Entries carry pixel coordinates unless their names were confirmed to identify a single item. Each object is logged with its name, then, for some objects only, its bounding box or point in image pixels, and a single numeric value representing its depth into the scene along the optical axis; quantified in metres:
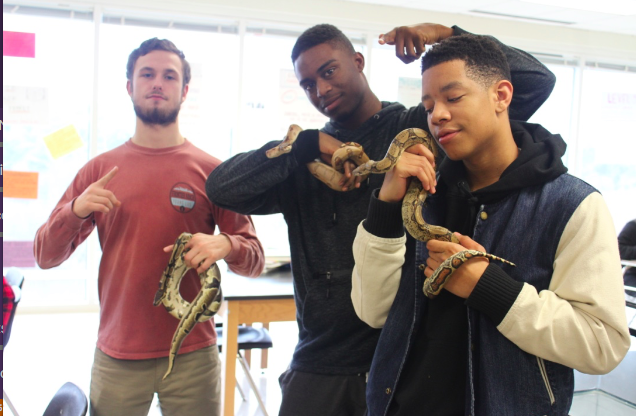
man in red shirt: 2.13
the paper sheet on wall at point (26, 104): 6.09
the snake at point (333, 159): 1.73
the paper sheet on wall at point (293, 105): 6.95
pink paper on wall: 5.73
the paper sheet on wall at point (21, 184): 5.84
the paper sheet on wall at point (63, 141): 4.07
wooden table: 2.99
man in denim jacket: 1.22
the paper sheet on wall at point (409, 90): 7.35
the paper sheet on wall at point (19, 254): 6.16
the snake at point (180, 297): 1.95
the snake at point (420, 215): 1.33
